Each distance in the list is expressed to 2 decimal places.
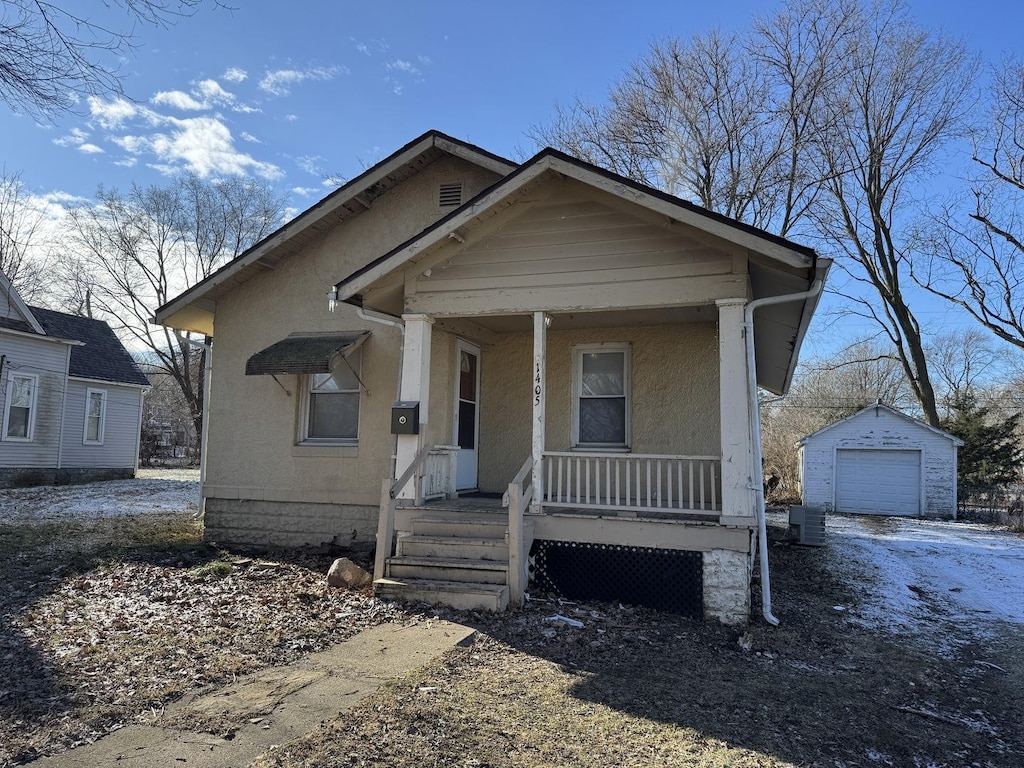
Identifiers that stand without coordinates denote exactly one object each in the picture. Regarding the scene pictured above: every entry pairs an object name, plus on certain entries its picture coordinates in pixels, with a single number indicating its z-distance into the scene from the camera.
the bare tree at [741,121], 19.20
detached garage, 20.58
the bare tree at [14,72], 4.69
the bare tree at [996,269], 22.78
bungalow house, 6.45
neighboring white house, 16.94
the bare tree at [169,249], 31.28
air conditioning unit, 12.14
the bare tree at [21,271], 29.40
